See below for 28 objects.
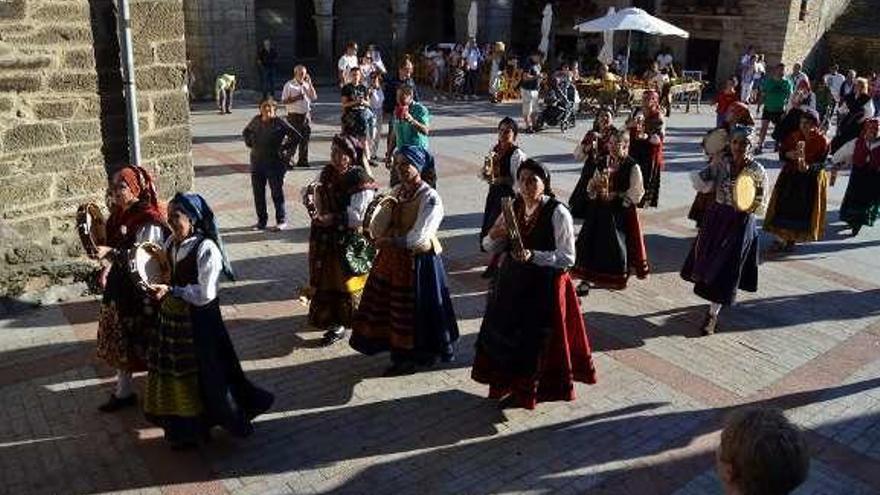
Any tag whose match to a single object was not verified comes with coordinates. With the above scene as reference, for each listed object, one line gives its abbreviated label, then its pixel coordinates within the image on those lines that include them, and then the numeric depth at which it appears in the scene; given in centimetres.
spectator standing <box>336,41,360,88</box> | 1696
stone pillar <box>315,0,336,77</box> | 2372
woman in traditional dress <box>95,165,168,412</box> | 527
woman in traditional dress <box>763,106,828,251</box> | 950
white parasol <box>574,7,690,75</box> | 1927
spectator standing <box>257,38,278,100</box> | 2039
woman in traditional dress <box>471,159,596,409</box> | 539
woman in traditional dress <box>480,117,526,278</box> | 811
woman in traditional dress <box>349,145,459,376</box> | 597
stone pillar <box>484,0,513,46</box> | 2597
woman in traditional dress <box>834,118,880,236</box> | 1013
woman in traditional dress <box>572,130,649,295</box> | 751
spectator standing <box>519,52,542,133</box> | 1722
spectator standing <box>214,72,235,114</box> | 1814
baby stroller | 1784
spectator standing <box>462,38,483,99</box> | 2211
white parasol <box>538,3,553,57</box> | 2277
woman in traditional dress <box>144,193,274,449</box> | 484
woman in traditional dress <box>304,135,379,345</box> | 645
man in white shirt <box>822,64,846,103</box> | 1930
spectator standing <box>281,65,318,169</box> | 1269
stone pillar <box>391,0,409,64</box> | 2464
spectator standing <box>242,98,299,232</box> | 962
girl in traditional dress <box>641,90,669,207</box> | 986
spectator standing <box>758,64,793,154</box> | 1627
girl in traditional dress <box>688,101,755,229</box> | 939
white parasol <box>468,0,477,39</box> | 2306
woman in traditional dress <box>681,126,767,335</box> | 709
